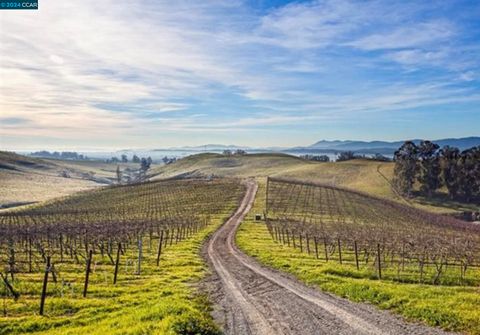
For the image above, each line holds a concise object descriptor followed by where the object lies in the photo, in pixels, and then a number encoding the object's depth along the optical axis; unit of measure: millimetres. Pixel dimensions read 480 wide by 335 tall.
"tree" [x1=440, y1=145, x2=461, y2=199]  153500
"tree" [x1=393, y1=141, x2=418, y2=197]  162525
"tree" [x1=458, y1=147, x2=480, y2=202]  150125
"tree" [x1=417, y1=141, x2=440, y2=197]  158375
